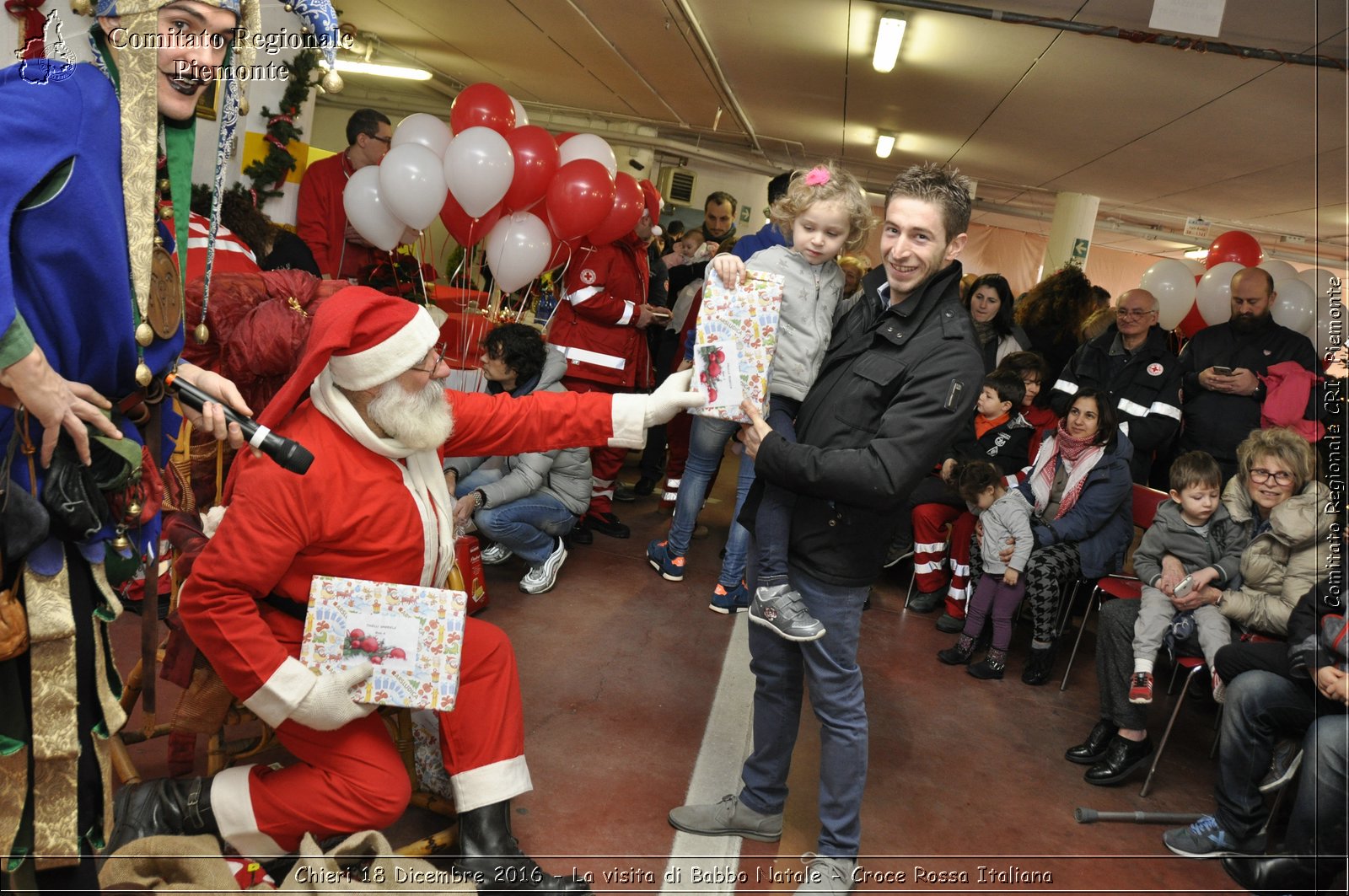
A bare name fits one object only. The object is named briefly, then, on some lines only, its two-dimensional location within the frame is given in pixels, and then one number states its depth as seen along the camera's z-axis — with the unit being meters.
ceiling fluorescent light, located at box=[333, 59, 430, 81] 12.15
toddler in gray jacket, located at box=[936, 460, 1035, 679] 4.45
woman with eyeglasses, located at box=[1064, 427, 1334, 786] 3.43
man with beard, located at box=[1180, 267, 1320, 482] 4.89
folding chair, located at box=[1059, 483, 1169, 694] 4.26
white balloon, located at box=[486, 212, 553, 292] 4.85
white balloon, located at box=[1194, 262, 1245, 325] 6.25
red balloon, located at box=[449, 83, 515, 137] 5.10
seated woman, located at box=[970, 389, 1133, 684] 4.43
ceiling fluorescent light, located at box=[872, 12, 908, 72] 6.56
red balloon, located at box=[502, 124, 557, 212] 4.75
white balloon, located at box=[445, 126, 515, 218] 4.43
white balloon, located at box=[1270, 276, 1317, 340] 5.61
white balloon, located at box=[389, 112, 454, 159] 4.68
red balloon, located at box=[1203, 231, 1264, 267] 7.45
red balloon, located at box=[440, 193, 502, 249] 4.74
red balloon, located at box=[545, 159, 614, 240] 4.80
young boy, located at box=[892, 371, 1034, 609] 5.16
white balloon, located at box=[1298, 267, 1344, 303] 5.51
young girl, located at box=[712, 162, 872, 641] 2.53
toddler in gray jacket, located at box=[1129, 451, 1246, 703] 3.60
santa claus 2.13
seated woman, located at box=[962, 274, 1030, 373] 5.73
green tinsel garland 5.45
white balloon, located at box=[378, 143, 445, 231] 4.40
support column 12.30
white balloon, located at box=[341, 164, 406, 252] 4.62
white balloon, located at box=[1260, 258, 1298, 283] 6.04
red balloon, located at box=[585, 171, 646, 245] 5.20
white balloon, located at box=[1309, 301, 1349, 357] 3.10
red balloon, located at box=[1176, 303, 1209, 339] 6.58
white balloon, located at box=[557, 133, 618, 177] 5.34
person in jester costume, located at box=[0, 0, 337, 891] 1.55
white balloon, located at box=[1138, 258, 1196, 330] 6.48
